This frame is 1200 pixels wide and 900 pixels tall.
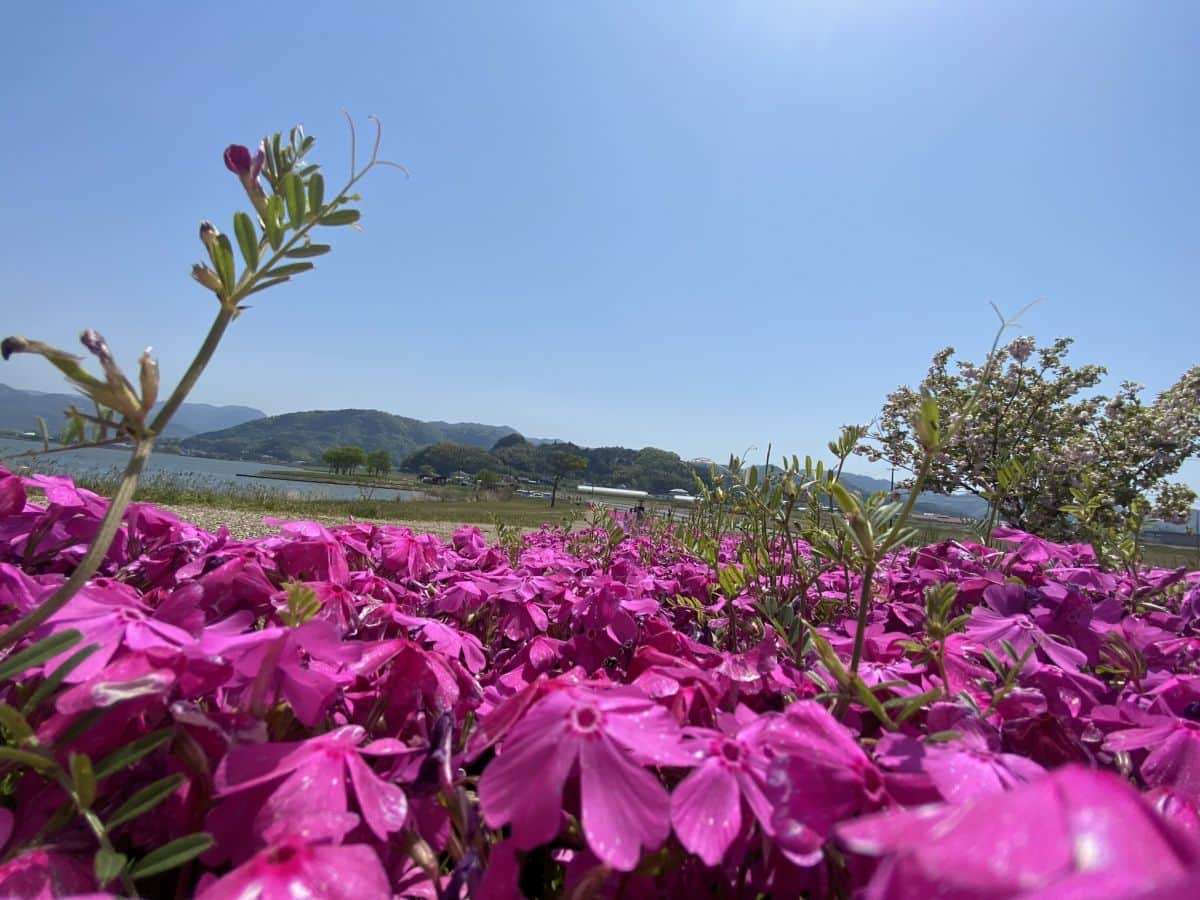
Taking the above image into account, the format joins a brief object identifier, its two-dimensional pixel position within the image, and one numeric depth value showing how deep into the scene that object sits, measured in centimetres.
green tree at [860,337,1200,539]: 547
